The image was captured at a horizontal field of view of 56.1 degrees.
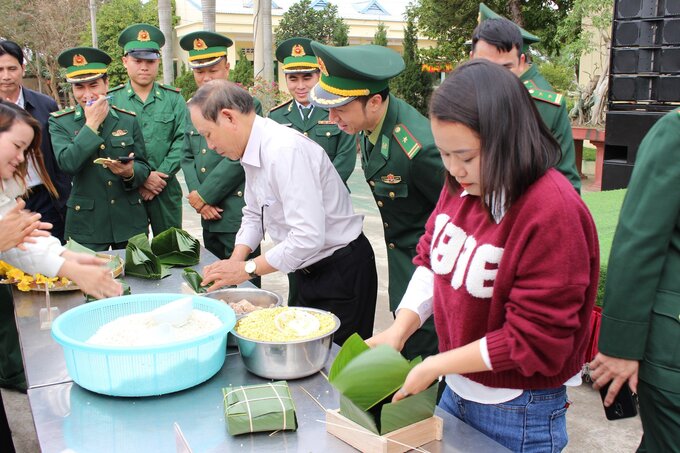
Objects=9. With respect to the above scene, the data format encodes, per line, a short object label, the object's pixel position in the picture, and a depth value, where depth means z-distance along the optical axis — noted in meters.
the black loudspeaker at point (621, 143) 6.41
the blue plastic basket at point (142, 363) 1.52
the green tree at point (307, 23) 25.50
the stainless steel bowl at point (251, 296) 2.15
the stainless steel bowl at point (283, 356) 1.65
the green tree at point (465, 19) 16.28
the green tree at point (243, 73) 19.12
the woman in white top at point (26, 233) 2.16
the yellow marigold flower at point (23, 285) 2.41
